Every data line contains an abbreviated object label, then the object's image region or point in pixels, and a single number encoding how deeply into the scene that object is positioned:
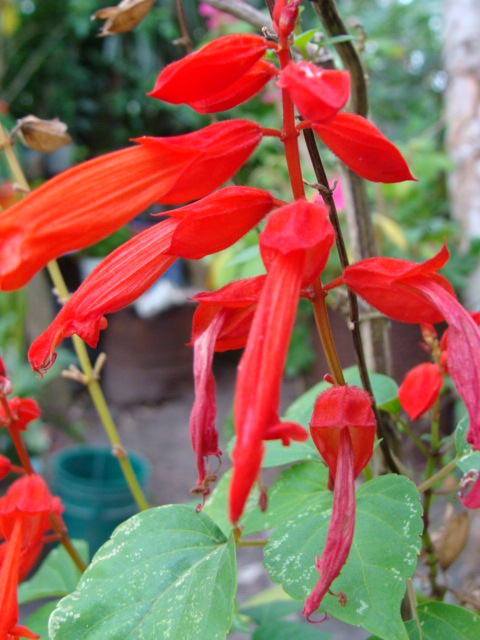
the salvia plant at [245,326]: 0.11
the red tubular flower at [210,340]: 0.11
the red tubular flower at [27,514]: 0.16
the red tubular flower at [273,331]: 0.09
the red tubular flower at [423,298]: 0.11
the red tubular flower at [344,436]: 0.11
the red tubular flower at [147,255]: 0.12
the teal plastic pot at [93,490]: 0.60
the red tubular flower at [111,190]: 0.11
